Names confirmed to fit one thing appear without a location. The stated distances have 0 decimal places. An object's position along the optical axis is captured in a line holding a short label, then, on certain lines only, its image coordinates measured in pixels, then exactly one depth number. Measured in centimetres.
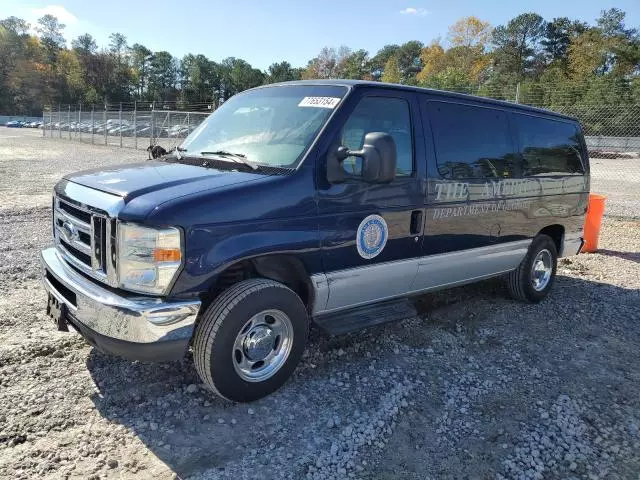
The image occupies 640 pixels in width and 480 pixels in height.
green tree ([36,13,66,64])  11186
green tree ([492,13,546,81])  8262
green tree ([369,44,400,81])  10749
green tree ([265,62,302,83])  9855
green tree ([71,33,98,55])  11314
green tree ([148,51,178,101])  11018
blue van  298
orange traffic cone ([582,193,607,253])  801
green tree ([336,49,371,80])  9333
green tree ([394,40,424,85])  10206
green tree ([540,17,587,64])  8150
